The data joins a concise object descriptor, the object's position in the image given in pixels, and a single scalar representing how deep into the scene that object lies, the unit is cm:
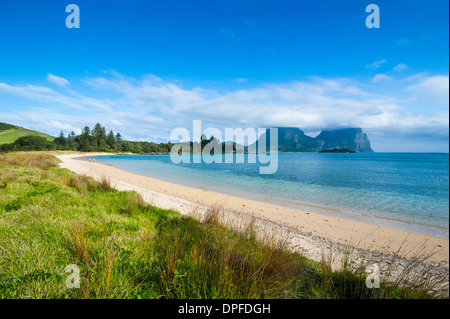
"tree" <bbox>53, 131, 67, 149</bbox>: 10900
